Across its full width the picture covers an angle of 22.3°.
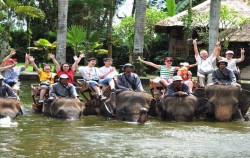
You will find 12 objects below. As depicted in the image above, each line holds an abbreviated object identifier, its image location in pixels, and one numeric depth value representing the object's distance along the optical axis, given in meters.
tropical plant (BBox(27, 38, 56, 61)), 31.95
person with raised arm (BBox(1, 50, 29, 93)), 16.06
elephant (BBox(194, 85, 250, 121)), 14.67
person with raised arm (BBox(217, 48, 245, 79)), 17.14
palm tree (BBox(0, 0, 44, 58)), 29.00
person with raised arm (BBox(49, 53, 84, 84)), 15.91
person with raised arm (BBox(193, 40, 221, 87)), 17.02
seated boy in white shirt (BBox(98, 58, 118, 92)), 16.12
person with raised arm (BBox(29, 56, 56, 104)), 15.84
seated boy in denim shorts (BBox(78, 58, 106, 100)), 16.42
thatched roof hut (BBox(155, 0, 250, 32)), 34.37
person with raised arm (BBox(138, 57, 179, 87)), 16.28
